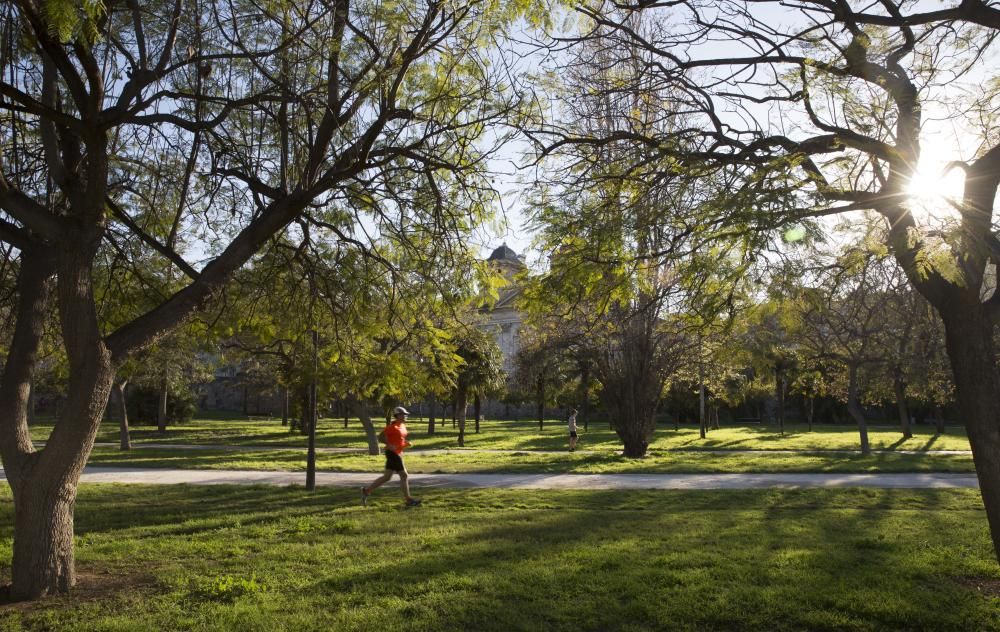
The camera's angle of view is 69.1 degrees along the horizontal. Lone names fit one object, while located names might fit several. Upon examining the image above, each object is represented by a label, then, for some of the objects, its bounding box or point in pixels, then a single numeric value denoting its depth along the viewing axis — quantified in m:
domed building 64.94
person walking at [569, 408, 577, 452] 25.05
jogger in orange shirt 11.29
